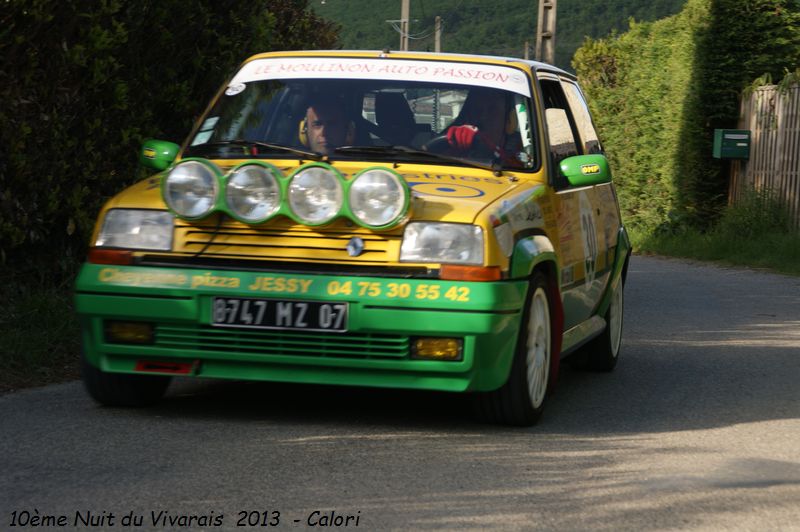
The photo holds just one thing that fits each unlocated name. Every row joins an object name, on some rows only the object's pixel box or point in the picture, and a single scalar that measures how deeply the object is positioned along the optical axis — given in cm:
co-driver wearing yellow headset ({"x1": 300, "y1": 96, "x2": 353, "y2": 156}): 761
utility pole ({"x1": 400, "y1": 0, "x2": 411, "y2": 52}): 5819
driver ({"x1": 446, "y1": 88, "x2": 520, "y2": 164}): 763
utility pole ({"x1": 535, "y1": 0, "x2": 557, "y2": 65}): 2853
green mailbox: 2069
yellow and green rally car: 650
